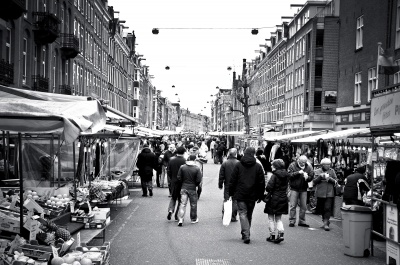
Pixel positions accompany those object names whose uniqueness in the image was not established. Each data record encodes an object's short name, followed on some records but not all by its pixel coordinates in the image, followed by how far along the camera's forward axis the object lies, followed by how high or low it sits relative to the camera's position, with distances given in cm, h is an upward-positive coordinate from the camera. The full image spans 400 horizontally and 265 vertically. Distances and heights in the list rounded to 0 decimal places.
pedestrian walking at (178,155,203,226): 1309 -145
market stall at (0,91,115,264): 612 -141
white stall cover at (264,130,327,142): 2668 -54
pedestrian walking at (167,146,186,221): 1359 -139
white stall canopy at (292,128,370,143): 1644 -26
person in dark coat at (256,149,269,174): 2211 -145
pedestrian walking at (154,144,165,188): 2289 -208
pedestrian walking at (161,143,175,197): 2055 -116
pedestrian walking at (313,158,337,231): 1295 -168
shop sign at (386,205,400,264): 895 -195
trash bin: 999 -207
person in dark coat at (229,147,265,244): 1091 -131
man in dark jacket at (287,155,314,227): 1316 -147
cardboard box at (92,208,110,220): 983 -179
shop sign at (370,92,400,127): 902 +35
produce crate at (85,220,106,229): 963 -195
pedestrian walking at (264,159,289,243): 1094 -163
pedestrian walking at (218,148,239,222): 1331 -122
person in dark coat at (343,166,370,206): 1236 -148
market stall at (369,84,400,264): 902 -70
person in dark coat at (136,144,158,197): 1872 -159
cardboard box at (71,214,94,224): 964 -183
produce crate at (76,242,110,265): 674 -186
